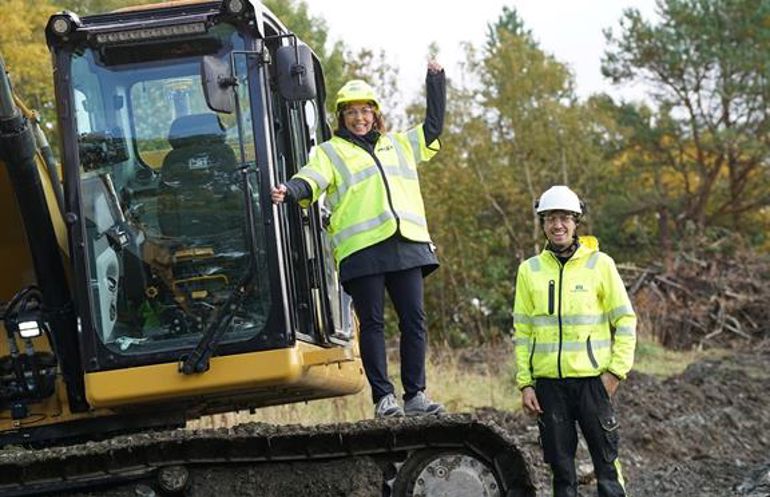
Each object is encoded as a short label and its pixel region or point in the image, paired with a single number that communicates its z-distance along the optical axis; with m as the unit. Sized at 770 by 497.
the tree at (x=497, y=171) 28.86
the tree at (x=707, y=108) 39.06
